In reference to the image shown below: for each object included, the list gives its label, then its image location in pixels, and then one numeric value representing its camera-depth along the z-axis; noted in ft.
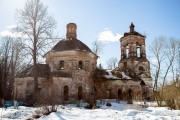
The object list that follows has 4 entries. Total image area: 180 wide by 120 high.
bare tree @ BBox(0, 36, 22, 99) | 74.79
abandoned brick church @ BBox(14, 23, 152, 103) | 56.93
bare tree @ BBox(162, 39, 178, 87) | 70.01
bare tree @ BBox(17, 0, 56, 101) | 48.94
